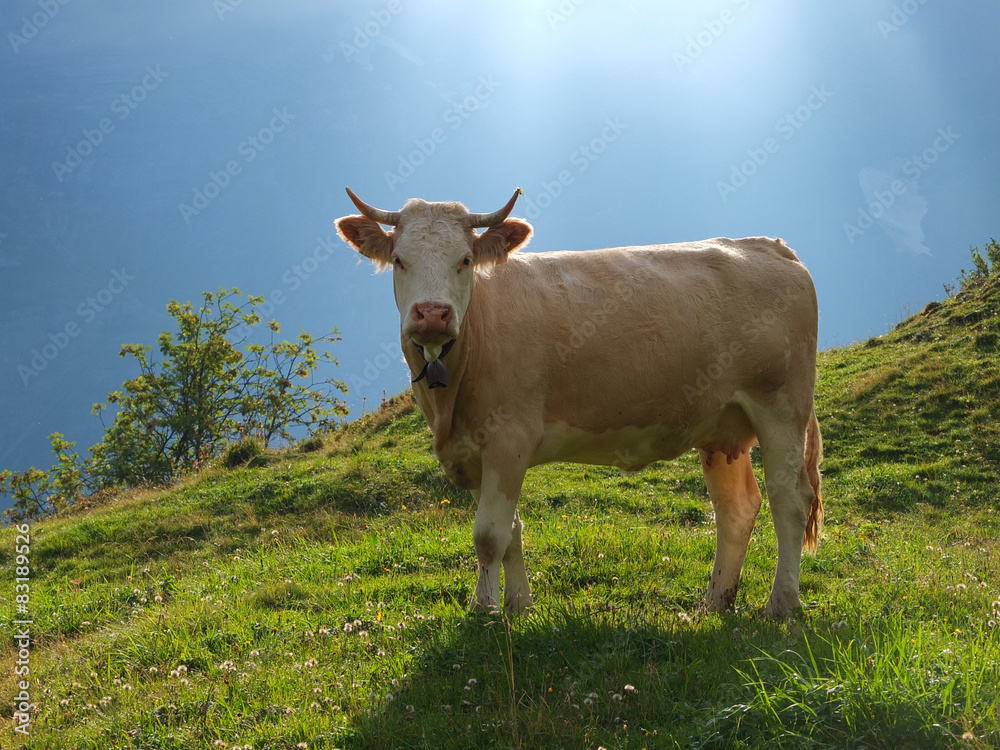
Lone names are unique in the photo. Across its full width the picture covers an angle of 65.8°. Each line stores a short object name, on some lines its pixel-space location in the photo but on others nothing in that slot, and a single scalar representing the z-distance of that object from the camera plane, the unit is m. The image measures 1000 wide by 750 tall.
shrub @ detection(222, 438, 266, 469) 15.88
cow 5.57
